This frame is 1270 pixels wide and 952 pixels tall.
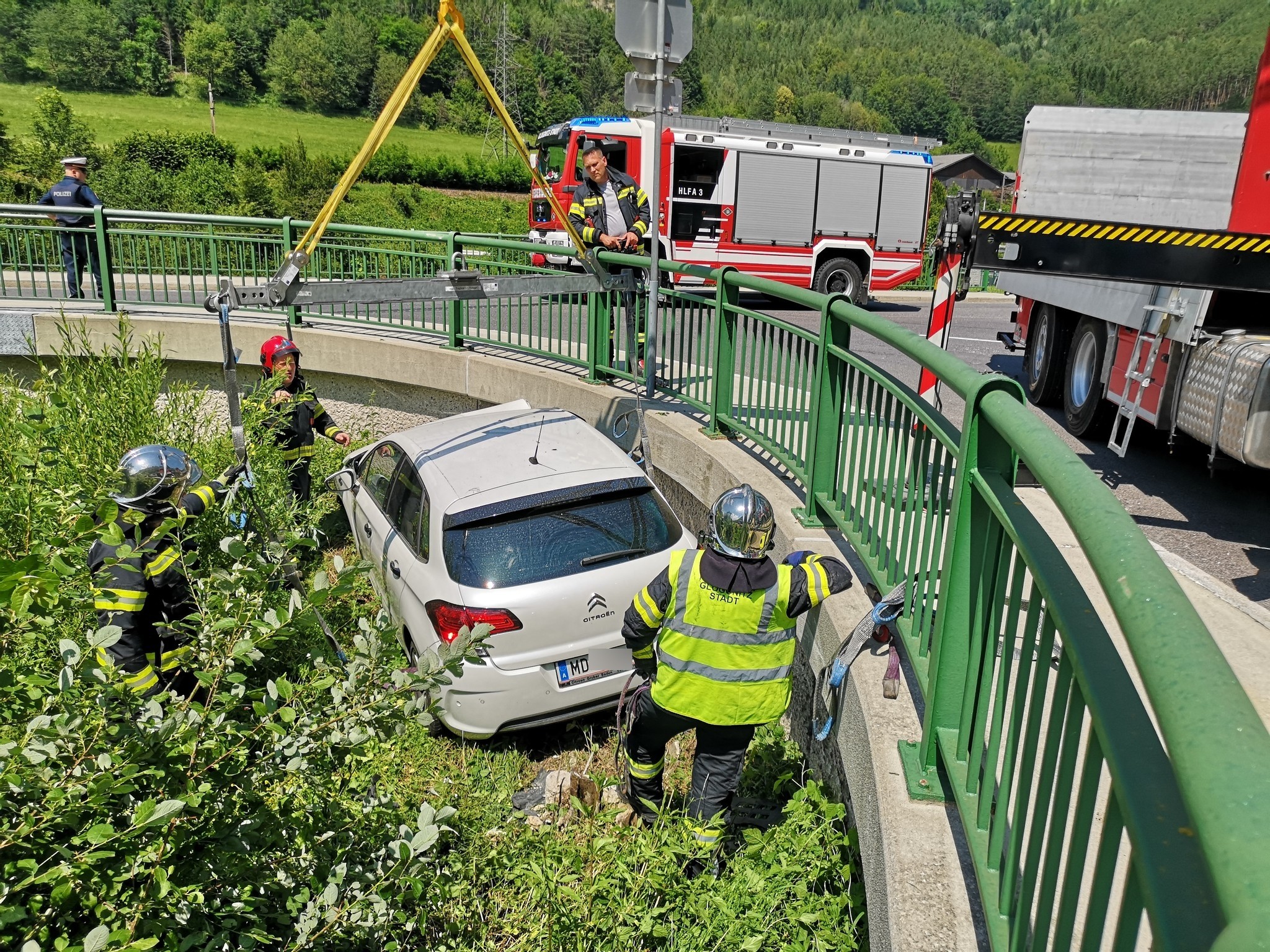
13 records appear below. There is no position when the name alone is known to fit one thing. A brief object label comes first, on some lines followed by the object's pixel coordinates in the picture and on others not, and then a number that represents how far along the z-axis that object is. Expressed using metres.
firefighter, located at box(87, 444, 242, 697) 4.06
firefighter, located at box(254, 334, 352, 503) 7.39
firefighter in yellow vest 3.72
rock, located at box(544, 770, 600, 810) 4.63
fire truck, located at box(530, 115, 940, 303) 18.25
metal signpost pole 6.33
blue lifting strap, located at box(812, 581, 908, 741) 3.44
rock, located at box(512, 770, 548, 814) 4.88
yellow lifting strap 5.44
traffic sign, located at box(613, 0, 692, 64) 6.43
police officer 10.62
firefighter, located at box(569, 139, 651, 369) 7.79
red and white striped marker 6.97
